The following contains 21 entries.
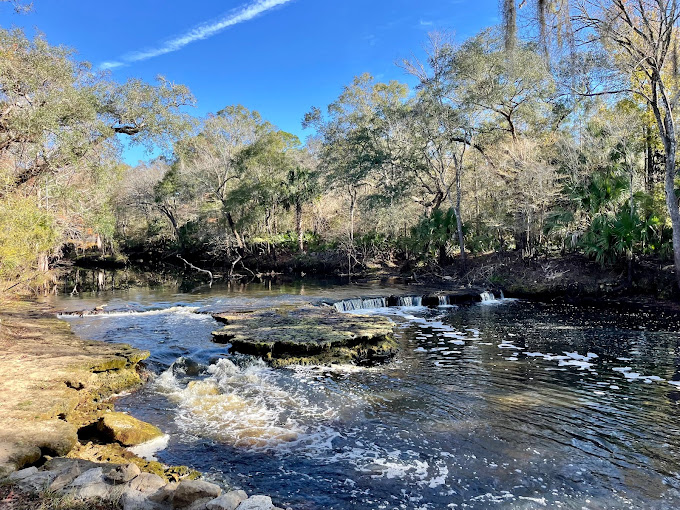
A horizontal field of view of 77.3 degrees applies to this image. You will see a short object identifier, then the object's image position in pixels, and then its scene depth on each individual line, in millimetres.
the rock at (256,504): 3432
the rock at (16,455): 3900
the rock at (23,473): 3611
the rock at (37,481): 3426
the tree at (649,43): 12656
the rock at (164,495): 3494
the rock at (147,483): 3702
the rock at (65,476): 3518
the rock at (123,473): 3761
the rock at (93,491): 3345
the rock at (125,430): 5449
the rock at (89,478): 3562
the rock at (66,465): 3933
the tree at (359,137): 24984
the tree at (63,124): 11633
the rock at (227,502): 3385
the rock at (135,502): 3307
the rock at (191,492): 3494
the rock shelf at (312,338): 9367
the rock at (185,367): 8648
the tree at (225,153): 32406
